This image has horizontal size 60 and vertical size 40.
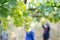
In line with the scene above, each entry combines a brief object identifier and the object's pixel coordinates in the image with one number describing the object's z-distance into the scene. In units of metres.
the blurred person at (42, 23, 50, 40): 2.05
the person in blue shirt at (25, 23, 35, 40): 1.34
